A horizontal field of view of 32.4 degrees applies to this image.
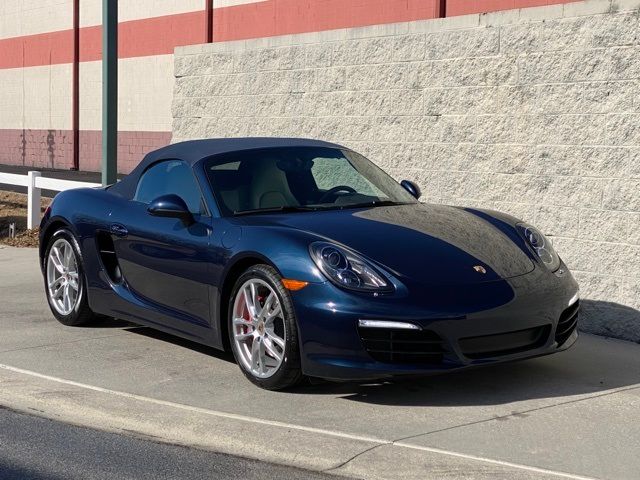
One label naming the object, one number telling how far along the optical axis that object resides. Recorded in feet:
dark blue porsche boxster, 19.11
